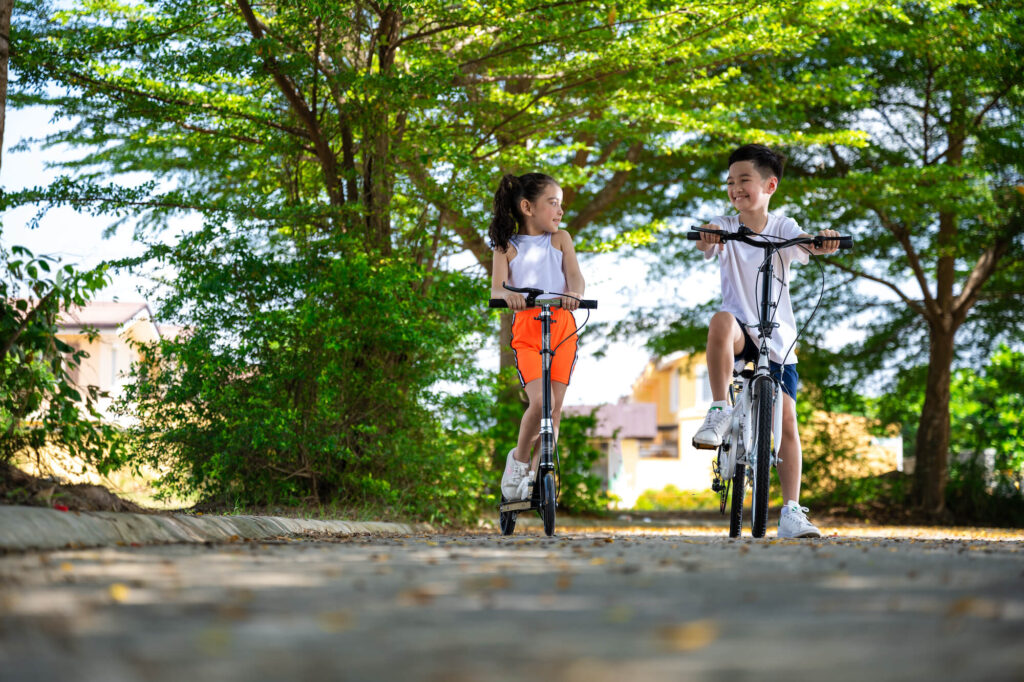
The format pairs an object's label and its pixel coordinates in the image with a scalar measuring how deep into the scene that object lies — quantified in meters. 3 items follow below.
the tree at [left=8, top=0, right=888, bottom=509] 7.77
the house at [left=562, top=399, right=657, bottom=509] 34.31
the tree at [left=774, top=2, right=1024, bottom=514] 13.43
